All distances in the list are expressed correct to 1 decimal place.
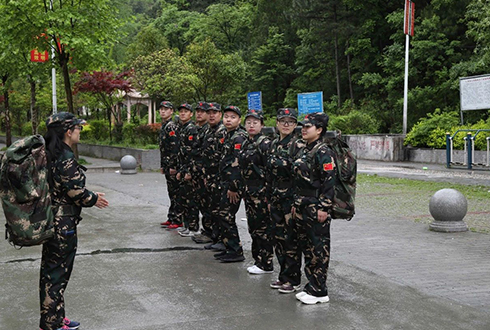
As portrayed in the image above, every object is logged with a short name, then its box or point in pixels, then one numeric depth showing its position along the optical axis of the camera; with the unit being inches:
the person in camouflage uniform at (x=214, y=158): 332.2
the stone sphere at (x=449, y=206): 376.5
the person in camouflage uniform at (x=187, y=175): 364.6
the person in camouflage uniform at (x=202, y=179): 350.9
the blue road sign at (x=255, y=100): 840.9
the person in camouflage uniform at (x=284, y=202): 249.8
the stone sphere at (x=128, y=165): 808.3
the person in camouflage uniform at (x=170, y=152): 394.0
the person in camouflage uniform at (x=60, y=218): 198.1
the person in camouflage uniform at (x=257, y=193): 276.7
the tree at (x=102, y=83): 1003.9
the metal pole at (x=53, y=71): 794.2
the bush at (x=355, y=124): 1195.1
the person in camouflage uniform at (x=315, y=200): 228.8
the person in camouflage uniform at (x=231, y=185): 303.1
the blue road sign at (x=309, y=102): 914.7
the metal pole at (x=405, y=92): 1069.1
